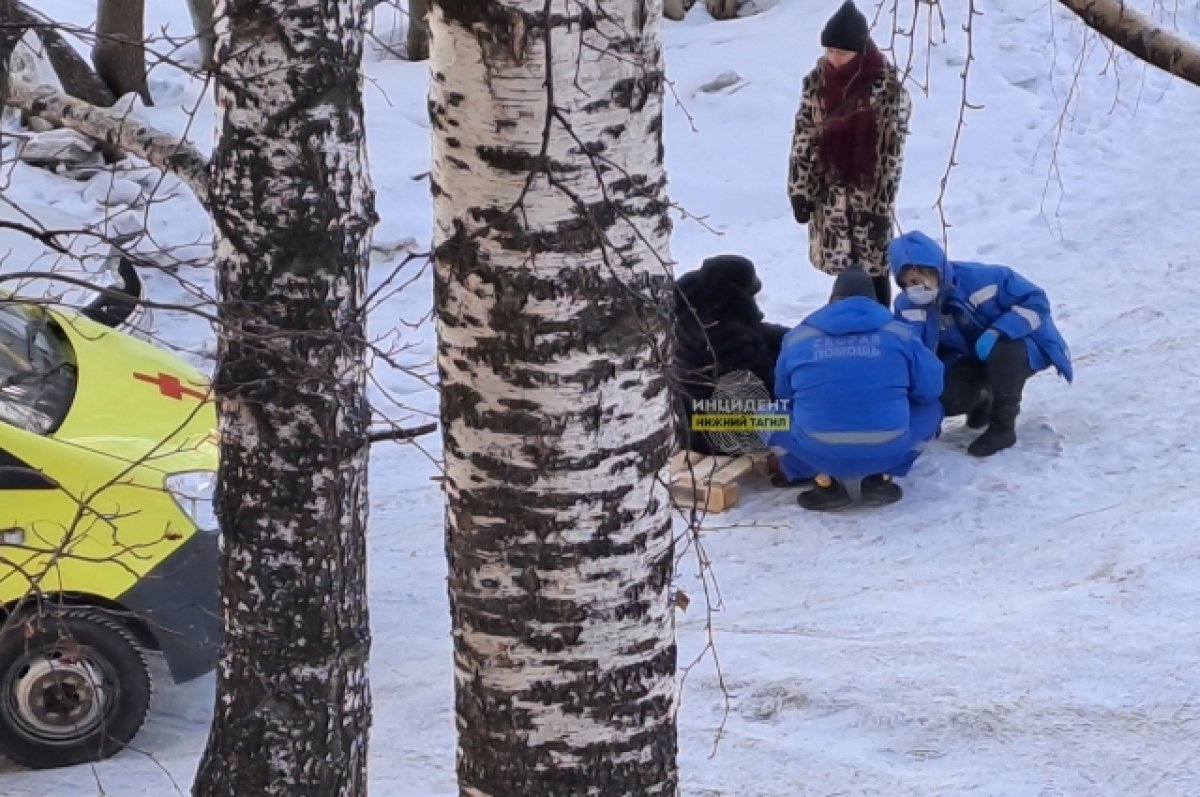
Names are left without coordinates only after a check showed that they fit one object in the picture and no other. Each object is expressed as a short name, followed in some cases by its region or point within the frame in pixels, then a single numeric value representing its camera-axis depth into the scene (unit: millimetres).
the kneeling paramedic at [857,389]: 13883
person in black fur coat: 14516
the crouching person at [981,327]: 14773
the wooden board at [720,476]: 14570
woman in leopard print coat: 15812
